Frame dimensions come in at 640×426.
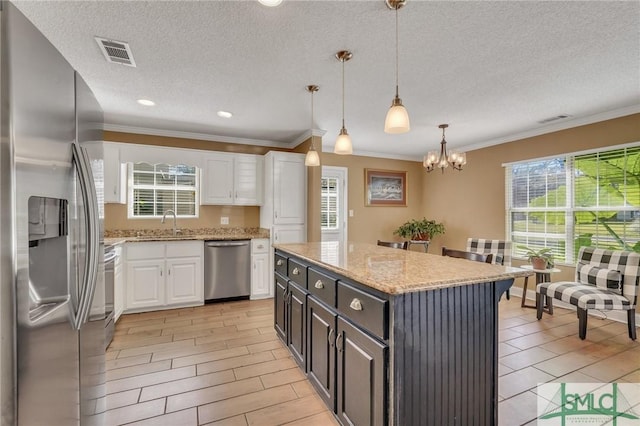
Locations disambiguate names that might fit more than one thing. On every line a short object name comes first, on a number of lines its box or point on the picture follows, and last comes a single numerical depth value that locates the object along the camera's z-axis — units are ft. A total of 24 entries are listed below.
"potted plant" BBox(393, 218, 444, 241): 18.07
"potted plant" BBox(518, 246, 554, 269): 11.87
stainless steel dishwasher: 13.28
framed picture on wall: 19.22
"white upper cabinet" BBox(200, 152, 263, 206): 14.33
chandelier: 12.54
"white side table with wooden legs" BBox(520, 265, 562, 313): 11.72
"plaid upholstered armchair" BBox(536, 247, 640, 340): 9.50
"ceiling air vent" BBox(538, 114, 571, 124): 12.12
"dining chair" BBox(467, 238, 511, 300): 13.80
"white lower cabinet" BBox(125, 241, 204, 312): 11.97
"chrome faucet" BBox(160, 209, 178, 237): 14.33
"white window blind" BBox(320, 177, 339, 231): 18.20
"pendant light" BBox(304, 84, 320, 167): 9.39
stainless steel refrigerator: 2.58
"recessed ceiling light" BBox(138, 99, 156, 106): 10.59
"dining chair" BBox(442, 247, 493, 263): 7.89
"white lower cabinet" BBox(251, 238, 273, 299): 14.03
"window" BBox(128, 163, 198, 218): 14.02
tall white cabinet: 14.35
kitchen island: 4.33
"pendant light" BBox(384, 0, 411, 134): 5.99
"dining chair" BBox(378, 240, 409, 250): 10.50
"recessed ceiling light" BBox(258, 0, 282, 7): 5.38
